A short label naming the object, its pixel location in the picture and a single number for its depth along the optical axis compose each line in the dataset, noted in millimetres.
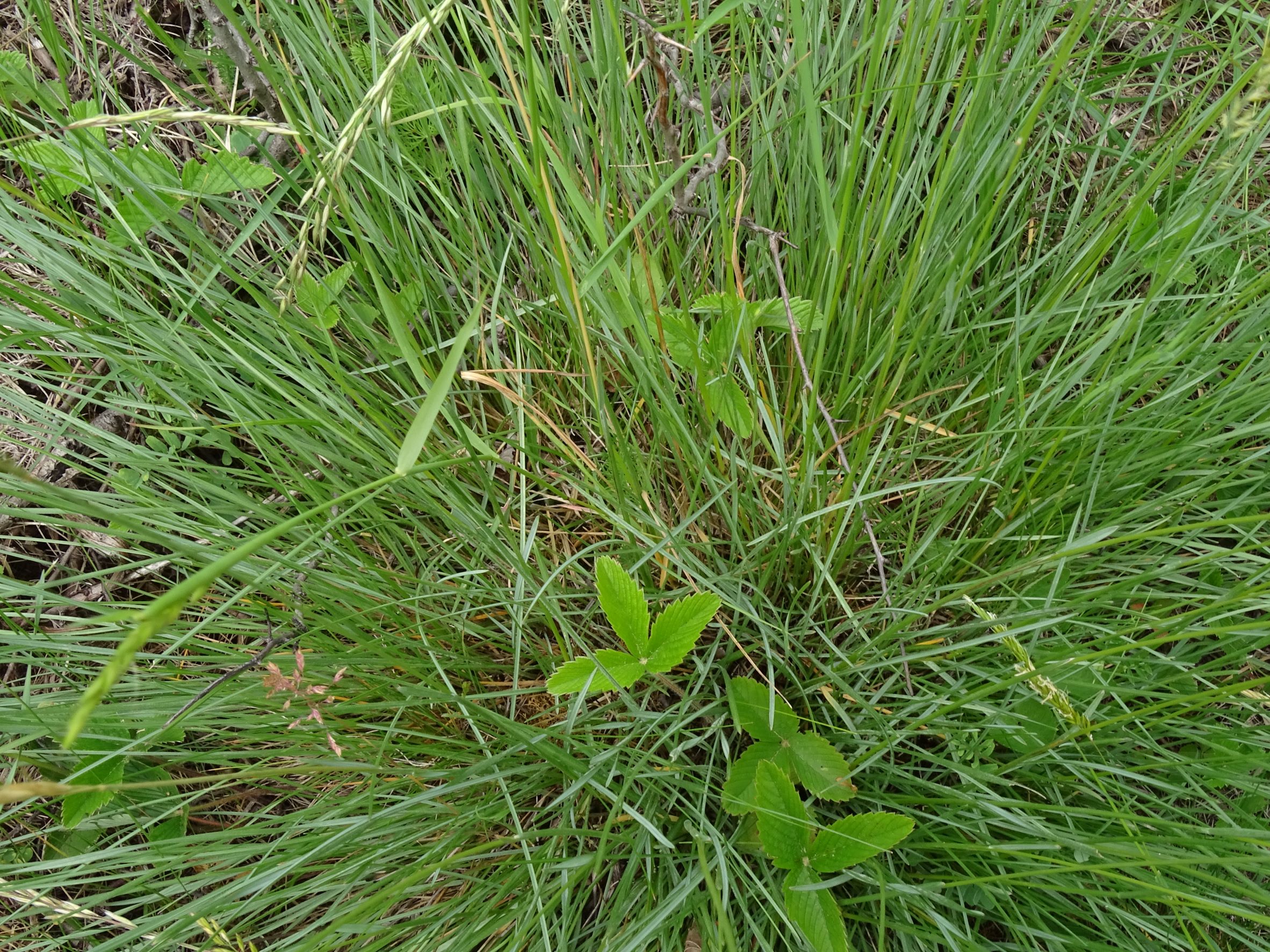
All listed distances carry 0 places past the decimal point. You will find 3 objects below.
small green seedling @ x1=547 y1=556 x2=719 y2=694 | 328
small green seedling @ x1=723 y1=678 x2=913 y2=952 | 318
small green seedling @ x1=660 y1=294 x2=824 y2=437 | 348
